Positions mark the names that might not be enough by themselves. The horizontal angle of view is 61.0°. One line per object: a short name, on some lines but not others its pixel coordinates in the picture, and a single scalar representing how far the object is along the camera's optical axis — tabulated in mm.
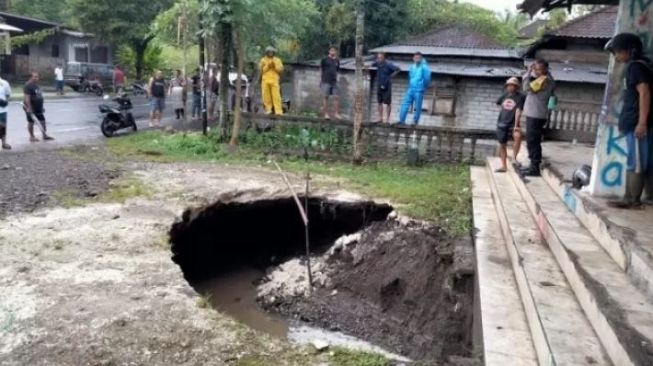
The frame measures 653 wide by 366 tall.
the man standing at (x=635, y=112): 4590
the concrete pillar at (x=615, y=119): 4902
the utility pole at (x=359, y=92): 10305
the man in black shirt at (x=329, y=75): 13320
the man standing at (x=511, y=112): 7414
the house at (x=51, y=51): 27609
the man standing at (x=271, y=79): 13109
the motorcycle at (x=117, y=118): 13461
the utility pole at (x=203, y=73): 12312
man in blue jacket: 11891
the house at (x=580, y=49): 13898
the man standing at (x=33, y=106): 11961
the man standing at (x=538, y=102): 6492
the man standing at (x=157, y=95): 15023
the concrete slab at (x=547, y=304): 3078
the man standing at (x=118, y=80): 26219
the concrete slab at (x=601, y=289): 2875
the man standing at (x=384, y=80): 12377
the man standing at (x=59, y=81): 24494
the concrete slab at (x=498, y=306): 3439
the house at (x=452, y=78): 14930
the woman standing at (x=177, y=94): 16772
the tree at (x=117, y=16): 26438
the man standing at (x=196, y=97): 17238
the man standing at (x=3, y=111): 10942
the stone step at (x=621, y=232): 3514
